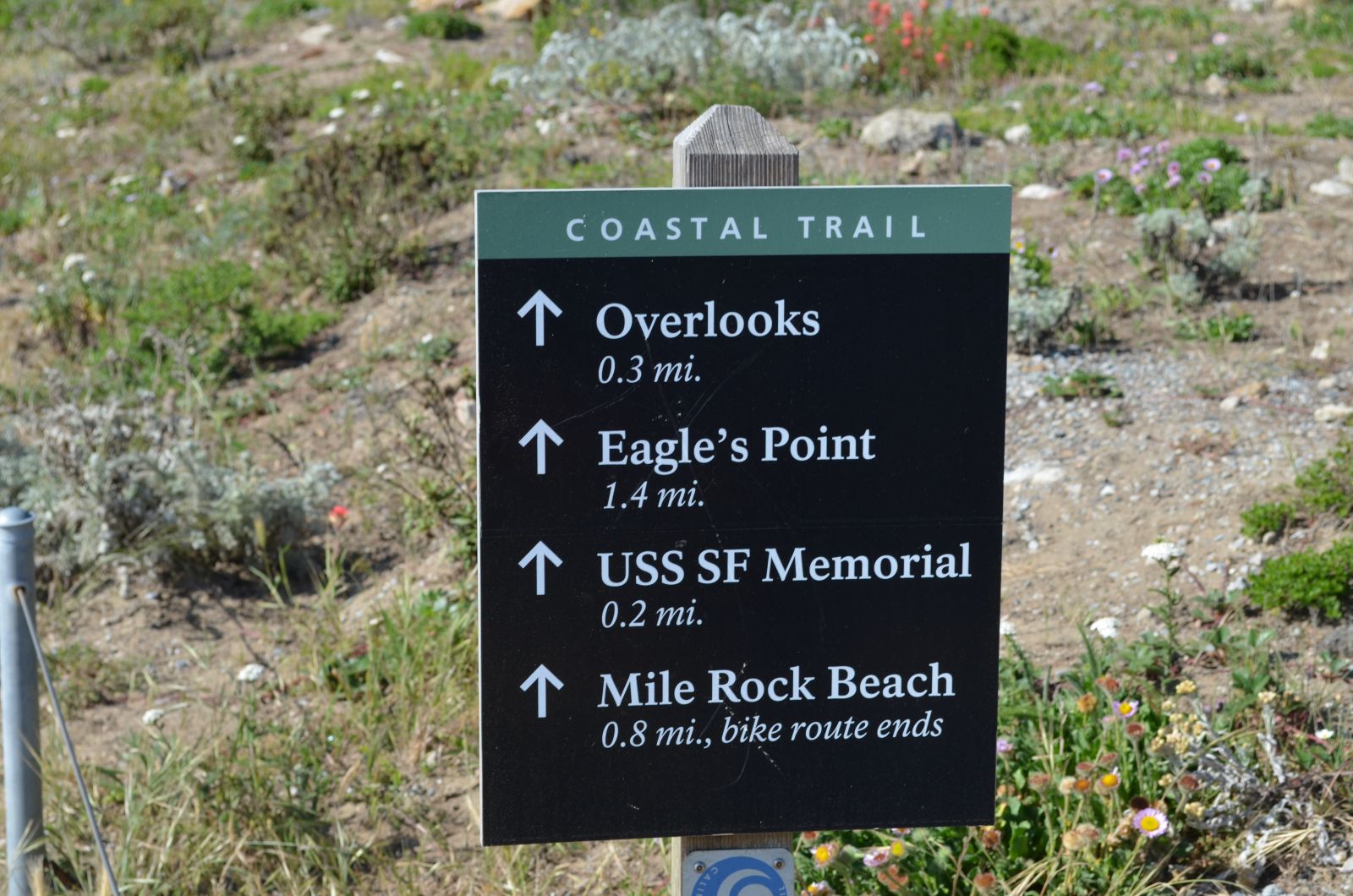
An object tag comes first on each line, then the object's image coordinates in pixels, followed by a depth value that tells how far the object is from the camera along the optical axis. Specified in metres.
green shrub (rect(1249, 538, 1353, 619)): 3.65
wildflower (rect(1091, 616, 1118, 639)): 3.55
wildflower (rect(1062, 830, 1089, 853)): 2.66
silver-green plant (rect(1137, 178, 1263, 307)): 5.61
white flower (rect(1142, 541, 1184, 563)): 3.52
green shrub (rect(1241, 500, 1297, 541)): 4.07
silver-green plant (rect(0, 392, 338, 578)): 4.98
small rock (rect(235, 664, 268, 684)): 4.26
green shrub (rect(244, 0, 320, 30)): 14.38
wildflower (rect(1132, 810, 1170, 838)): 2.74
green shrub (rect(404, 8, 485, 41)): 12.23
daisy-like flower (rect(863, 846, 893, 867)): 2.76
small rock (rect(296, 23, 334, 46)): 13.17
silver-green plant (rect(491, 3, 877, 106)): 8.95
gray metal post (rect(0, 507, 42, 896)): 3.02
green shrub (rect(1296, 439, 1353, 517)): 4.05
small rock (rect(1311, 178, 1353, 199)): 6.69
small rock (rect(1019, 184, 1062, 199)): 6.90
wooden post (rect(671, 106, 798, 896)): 2.19
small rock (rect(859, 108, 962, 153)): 7.72
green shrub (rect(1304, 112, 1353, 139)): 7.65
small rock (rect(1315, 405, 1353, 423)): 4.68
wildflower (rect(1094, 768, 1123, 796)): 2.77
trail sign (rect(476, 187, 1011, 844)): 2.15
